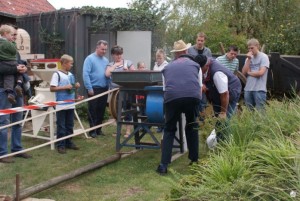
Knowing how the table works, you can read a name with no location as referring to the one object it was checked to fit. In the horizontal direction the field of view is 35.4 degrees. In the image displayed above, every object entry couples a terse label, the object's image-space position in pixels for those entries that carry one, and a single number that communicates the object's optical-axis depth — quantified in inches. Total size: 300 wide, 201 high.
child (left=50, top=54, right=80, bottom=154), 285.5
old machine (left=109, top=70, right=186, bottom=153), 262.1
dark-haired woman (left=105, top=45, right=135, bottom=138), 329.4
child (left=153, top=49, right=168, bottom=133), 343.3
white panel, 454.3
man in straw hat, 228.4
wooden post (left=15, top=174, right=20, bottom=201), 178.9
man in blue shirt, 327.9
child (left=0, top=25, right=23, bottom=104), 251.8
